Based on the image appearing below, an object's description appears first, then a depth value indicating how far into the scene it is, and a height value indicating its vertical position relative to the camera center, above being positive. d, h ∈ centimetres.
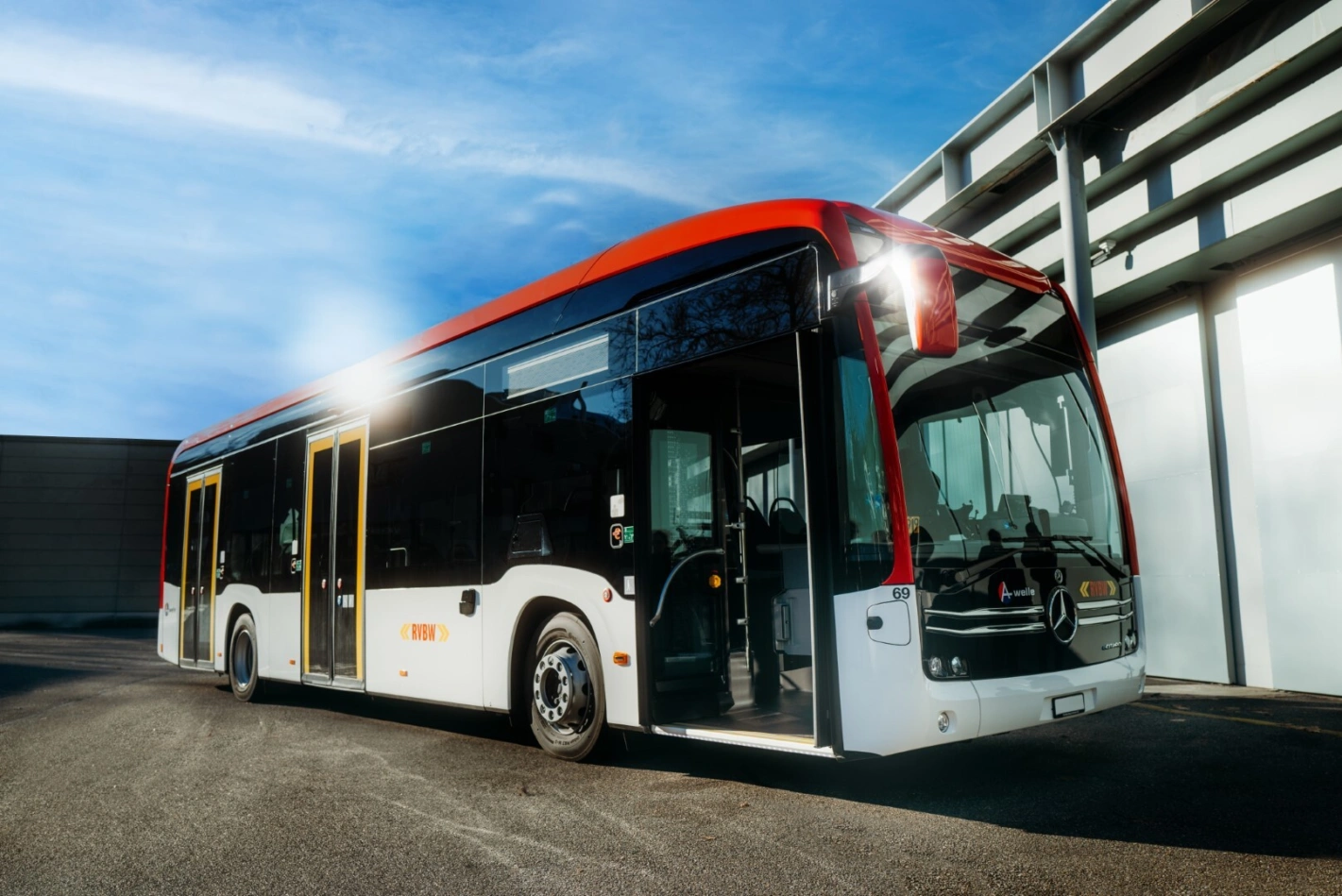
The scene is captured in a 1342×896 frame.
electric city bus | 500 +35
